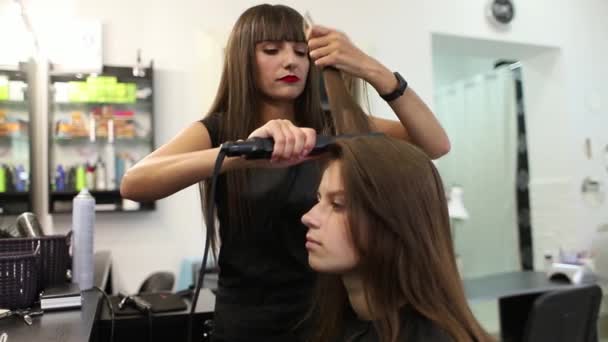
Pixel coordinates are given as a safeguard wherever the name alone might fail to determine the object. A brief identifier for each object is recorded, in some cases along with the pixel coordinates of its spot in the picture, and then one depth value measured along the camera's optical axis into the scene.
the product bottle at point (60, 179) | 2.49
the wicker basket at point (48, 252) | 1.13
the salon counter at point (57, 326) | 0.84
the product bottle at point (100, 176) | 2.56
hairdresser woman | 0.99
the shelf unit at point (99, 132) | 2.52
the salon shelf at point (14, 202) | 2.31
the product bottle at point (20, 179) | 2.39
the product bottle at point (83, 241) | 1.30
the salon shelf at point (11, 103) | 2.38
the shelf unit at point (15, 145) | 2.35
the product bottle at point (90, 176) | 2.55
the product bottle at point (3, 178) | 2.35
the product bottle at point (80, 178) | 2.53
